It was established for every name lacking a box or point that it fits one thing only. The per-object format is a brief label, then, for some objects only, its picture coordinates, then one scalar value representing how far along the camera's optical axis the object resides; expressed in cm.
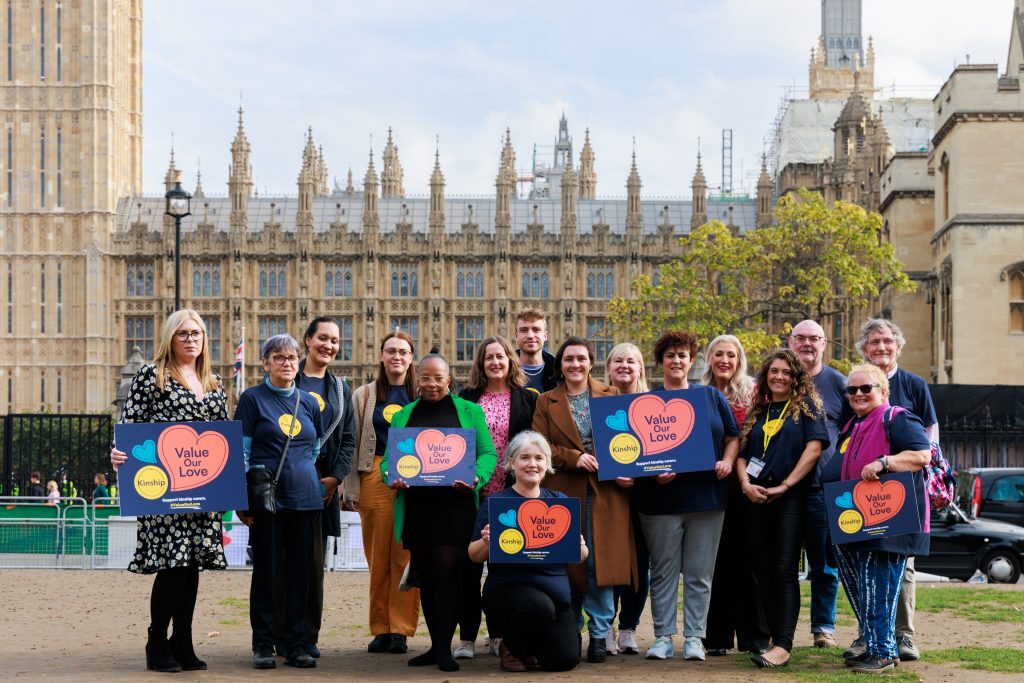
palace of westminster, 5047
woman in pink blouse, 906
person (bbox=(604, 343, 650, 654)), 905
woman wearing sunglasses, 839
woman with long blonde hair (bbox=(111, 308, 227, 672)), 839
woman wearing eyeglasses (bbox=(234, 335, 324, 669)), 875
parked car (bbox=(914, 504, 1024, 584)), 1575
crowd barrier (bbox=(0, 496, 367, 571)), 1734
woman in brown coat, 875
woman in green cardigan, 870
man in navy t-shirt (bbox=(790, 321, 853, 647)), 912
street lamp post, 2744
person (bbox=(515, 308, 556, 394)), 955
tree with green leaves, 3131
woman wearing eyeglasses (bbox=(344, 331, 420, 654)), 938
